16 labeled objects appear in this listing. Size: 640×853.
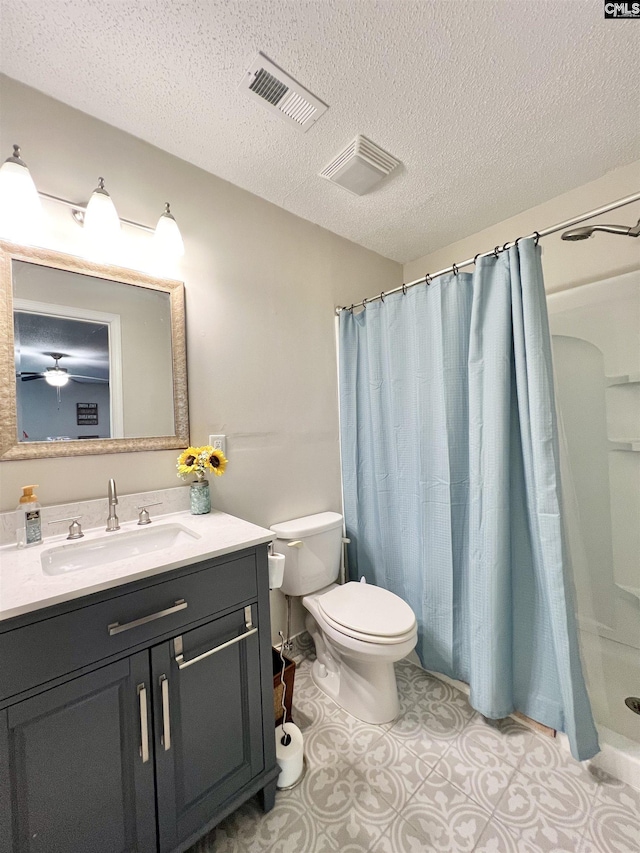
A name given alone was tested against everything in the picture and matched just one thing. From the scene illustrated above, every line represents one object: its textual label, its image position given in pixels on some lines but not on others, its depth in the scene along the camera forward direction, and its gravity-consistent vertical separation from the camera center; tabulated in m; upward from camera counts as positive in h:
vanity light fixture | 1.02 +0.79
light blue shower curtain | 1.23 -0.26
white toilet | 1.33 -0.77
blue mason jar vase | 1.38 -0.23
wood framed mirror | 1.10 +0.33
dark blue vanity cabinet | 0.71 -0.66
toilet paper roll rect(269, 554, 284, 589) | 1.17 -0.46
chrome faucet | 1.18 -0.22
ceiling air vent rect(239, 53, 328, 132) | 1.09 +1.18
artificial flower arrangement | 1.35 -0.08
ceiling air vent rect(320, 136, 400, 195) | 1.39 +1.17
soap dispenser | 1.04 -0.21
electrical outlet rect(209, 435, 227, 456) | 1.52 +0.00
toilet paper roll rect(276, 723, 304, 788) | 1.16 -1.12
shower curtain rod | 1.08 +0.72
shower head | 1.18 +0.69
